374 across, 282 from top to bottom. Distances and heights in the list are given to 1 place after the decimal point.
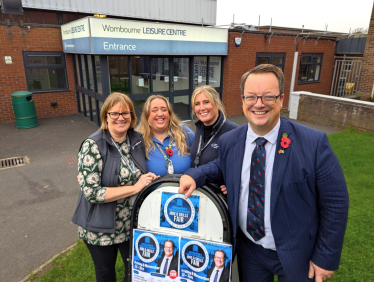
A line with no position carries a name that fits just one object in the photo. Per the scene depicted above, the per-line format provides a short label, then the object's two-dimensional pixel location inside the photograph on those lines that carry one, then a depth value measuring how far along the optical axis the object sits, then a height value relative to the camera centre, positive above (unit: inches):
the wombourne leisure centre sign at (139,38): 285.4 +37.6
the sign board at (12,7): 354.6 +82.3
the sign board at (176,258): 66.6 -48.7
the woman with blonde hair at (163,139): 91.6 -25.6
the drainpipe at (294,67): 487.2 +4.4
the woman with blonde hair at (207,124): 98.7 -21.4
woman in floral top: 76.7 -32.8
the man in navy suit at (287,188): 58.6 -27.7
